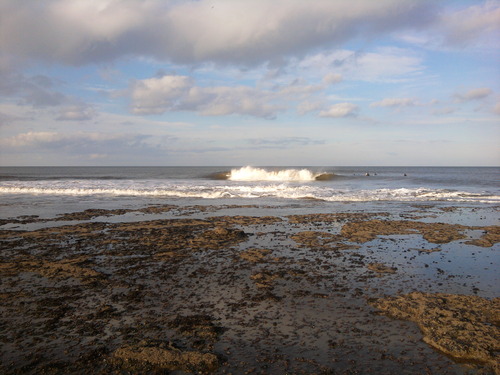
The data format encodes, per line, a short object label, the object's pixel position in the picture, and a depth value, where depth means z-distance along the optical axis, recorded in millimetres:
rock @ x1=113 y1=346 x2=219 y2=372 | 4582
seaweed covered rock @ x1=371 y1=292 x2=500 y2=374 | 4934
